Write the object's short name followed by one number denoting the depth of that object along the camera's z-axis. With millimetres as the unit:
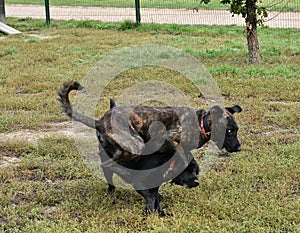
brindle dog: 4996
